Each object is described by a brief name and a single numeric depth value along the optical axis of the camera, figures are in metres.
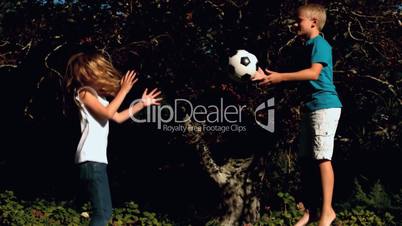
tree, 9.06
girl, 4.66
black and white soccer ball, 6.59
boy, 5.47
